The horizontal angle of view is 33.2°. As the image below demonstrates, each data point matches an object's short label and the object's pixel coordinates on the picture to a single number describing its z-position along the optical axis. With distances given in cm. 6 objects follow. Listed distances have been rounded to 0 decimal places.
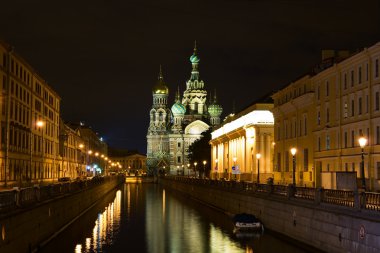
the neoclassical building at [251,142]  9088
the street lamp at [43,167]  8326
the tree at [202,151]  15221
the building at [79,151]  11494
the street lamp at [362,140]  3384
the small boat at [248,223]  4709
